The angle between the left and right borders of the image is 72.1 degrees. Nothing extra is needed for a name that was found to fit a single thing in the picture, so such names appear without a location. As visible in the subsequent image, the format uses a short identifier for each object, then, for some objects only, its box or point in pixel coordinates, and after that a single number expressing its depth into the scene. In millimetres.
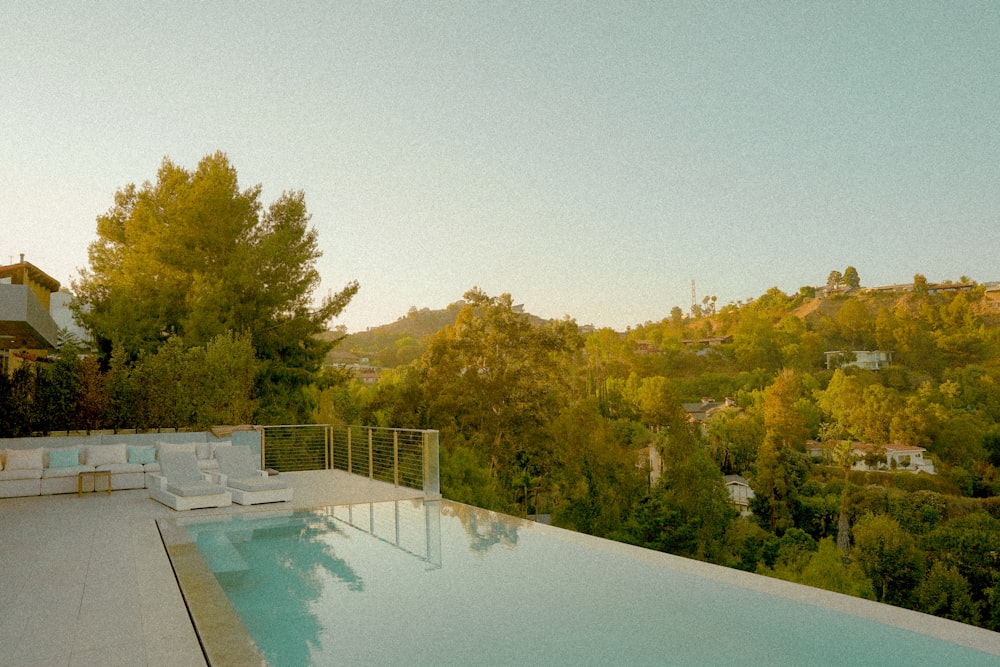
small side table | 9953
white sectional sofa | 9891
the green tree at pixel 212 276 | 19641
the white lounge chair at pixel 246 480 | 9180
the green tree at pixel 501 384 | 29922
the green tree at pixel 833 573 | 39125
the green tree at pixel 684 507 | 37656
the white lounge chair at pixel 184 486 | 8758
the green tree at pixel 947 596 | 36938
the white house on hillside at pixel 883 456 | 49906
